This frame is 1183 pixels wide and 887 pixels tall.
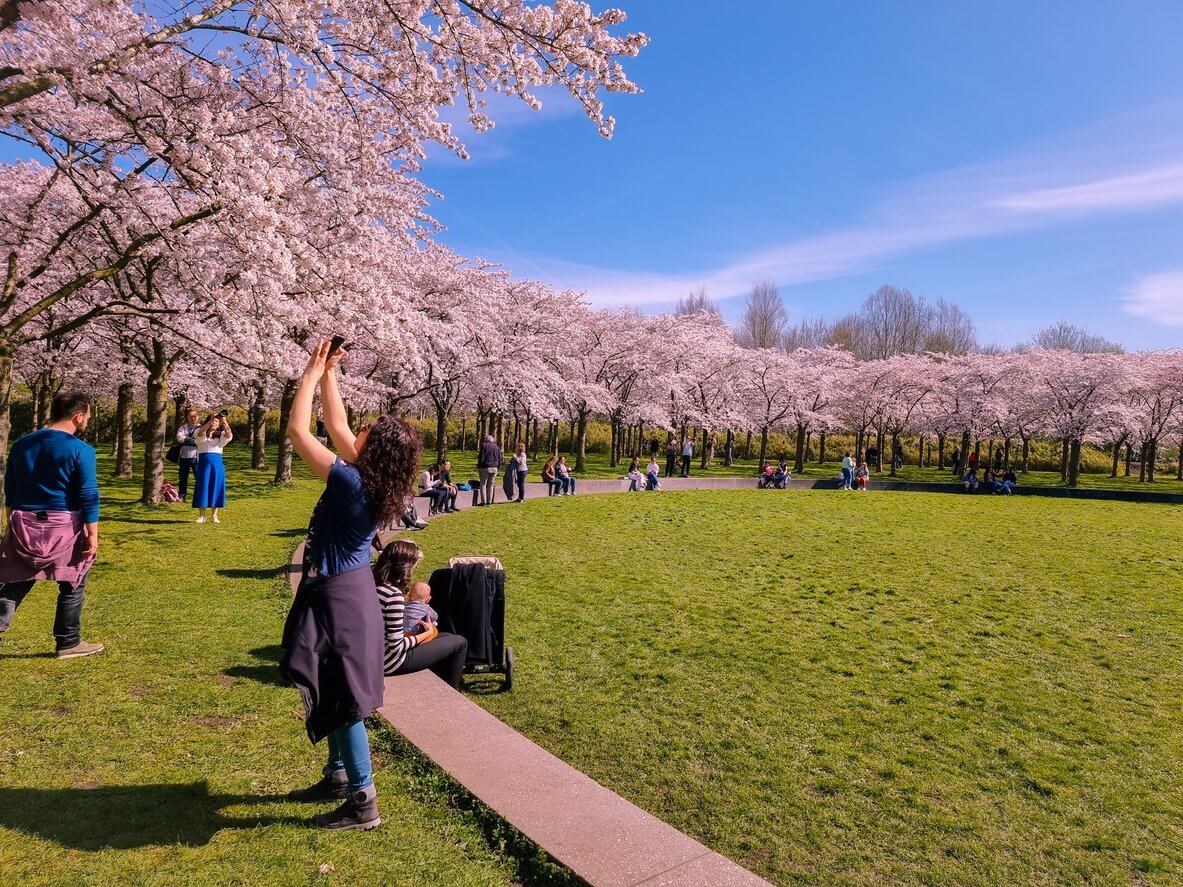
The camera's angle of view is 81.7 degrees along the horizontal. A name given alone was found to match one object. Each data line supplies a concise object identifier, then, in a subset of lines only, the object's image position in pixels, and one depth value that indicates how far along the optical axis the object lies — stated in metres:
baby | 4.73
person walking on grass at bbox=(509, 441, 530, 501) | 18.38
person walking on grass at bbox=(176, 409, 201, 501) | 13.41
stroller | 5.23
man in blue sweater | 4.72
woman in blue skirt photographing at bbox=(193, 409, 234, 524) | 11.65
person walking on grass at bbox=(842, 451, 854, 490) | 26.98
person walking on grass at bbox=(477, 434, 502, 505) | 17.41
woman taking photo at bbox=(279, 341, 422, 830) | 2.99
